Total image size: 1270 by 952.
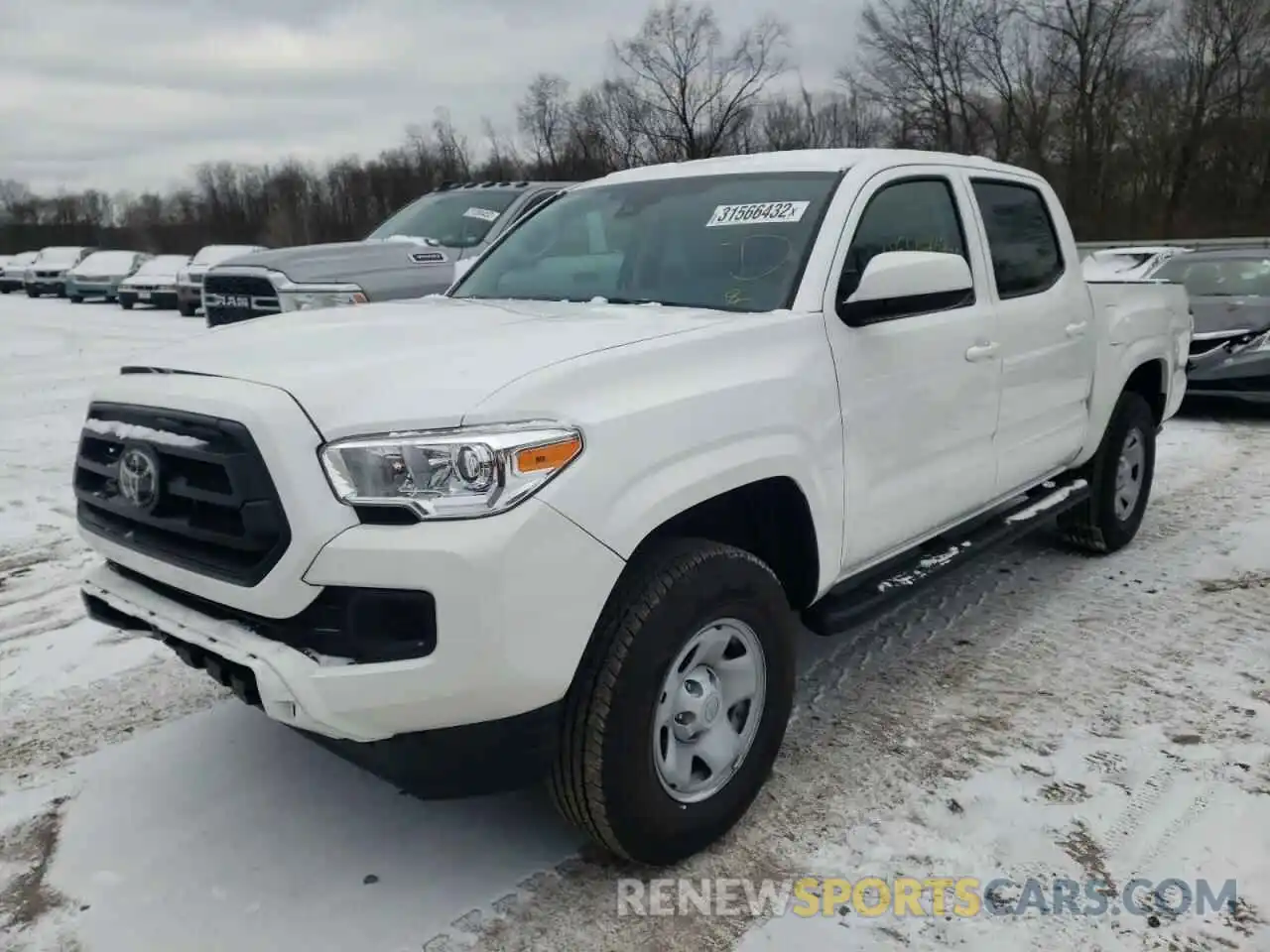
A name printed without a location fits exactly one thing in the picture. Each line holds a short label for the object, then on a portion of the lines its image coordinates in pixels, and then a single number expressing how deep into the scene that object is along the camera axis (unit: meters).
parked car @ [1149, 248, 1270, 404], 8.86
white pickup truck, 2.21
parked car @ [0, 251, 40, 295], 33.34
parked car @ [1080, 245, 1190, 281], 11.84
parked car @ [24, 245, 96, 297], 30.27
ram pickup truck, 7.39
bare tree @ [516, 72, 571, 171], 42.38
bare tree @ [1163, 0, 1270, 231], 32.62
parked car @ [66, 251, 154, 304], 26.42
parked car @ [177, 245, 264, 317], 20.14
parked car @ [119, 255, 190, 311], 23.56
